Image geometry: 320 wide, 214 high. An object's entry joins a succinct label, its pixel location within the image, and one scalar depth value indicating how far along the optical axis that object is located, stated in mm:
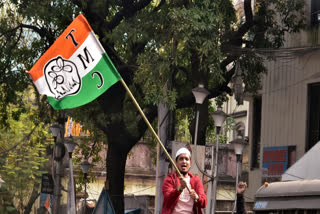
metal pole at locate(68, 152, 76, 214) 25166
